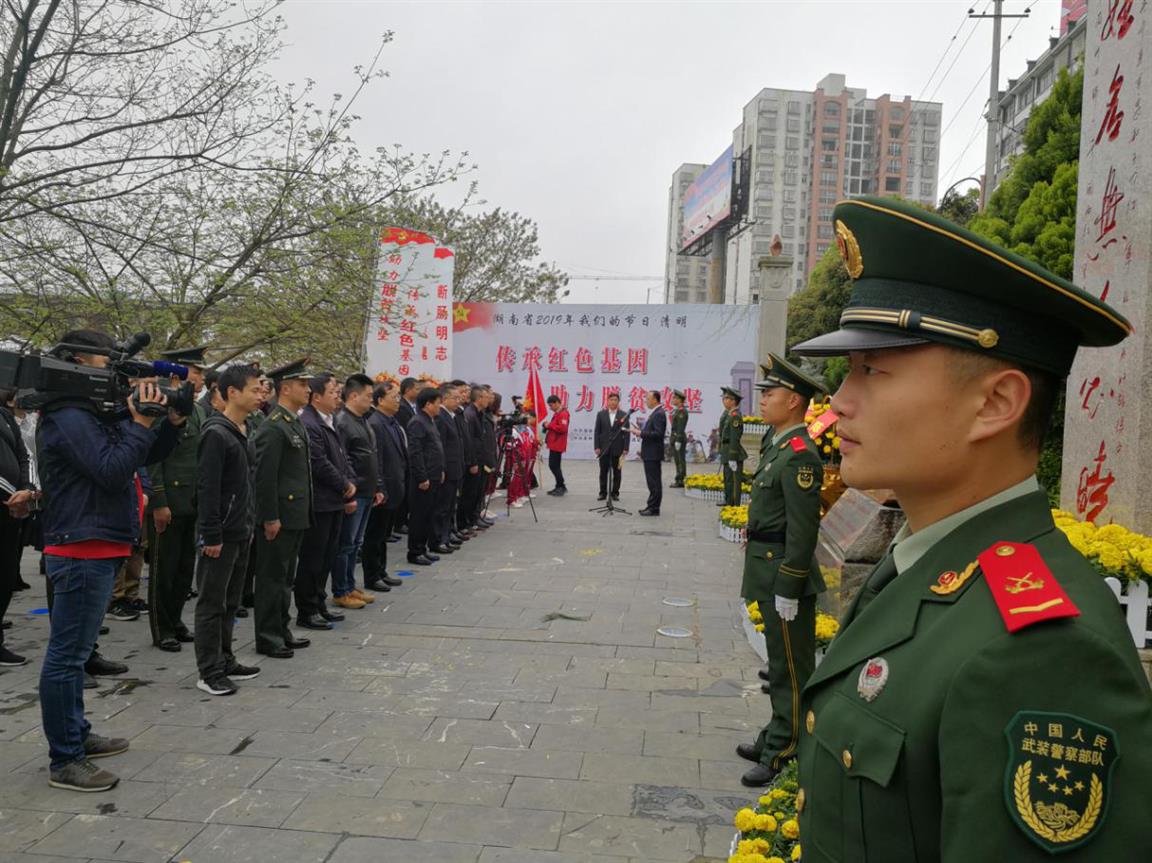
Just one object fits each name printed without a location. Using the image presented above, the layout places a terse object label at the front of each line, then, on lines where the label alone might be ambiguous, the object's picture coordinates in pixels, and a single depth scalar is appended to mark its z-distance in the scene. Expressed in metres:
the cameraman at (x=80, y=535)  3.76
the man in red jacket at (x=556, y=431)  14.71
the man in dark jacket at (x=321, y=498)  6.50
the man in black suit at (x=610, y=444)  13.57
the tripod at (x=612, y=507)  13.30
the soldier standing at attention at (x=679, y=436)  16.09
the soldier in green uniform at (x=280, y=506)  5.73
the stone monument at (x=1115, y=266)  4.17
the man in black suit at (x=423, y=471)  8.98
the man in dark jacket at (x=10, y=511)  5.56
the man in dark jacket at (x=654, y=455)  13.16
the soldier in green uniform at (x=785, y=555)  4.00
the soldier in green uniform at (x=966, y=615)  0.94
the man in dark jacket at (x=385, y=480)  7.94
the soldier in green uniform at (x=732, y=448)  12.79
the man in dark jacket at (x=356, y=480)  7.21
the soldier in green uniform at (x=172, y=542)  5.85
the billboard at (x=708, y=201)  37.03
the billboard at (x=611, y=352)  19.97
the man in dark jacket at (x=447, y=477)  9.68
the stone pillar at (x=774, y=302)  13.56
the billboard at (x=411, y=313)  9.09
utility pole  21.44
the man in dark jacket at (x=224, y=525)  5.04
